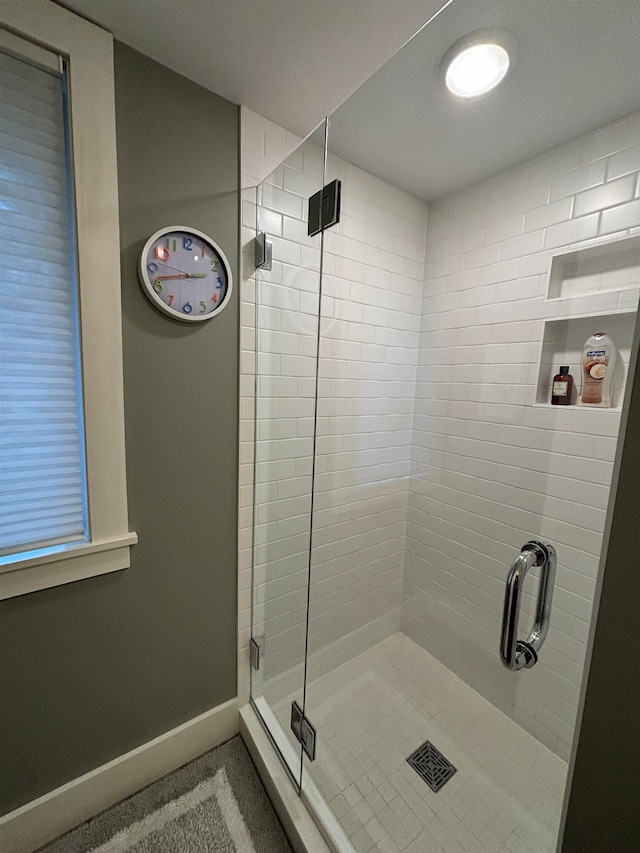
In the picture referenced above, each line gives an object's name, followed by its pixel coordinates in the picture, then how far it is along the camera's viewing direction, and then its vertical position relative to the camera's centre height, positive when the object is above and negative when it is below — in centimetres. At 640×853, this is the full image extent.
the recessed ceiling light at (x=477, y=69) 92 +97
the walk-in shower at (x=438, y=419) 104 -11
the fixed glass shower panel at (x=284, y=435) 120 -20
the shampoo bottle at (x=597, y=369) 109 +11
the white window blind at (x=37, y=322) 85 +16
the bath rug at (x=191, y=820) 100 -143
